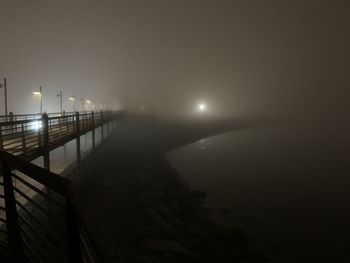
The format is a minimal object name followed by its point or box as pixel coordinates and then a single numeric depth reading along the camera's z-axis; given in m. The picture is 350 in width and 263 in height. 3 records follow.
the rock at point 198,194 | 20.98
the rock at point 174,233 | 13.05
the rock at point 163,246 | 11.53
